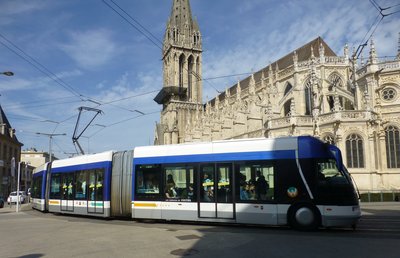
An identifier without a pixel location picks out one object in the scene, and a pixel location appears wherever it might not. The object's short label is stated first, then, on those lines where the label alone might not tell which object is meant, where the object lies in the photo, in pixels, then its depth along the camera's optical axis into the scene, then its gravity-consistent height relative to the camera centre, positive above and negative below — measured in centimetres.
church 3141 +724
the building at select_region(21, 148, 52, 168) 9275 +490
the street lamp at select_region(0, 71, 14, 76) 1522 +434
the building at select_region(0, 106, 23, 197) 4738 +382
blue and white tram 1029 -35
